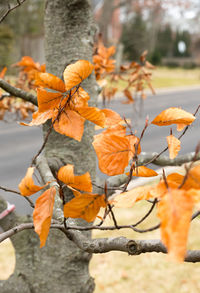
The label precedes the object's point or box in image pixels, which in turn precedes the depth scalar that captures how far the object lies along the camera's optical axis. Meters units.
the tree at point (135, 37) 32.25
